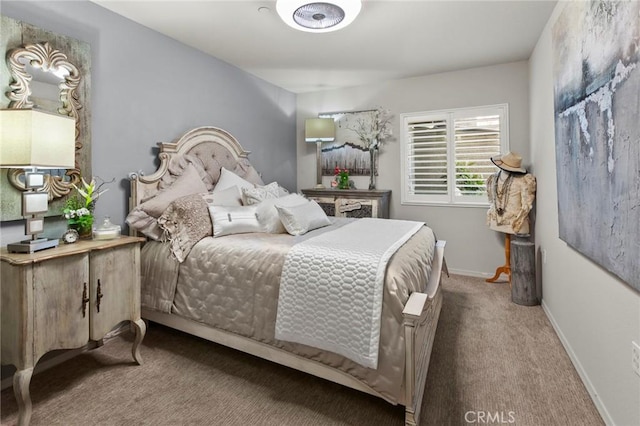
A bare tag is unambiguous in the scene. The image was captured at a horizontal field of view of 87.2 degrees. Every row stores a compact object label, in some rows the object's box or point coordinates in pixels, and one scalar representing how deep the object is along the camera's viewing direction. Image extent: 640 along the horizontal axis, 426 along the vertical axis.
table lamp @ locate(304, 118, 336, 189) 4.78
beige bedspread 1.67
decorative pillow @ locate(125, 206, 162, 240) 2.67
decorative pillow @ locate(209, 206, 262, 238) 2.61
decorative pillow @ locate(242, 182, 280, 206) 3.13
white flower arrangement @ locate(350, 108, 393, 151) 4.65
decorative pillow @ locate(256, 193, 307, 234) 2.77
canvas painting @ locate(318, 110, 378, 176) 4.80
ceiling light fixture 2.33
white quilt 1.69
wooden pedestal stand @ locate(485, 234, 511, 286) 3.87
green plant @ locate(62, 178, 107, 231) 2.22
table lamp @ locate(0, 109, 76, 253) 1.76
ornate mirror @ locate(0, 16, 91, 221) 2.06
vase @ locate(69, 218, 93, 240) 2.24
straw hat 3.46
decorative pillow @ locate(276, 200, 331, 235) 2.65
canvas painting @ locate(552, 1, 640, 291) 1.37
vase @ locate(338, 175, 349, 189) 4.78
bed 1.67
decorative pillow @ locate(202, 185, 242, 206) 2.85
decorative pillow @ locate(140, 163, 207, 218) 2.71
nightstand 1.66
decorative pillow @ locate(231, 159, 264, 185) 3.80
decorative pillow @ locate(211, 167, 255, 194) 3.37
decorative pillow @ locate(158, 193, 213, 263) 2.47
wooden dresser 4.36
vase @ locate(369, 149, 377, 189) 4.73
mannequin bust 3.43
